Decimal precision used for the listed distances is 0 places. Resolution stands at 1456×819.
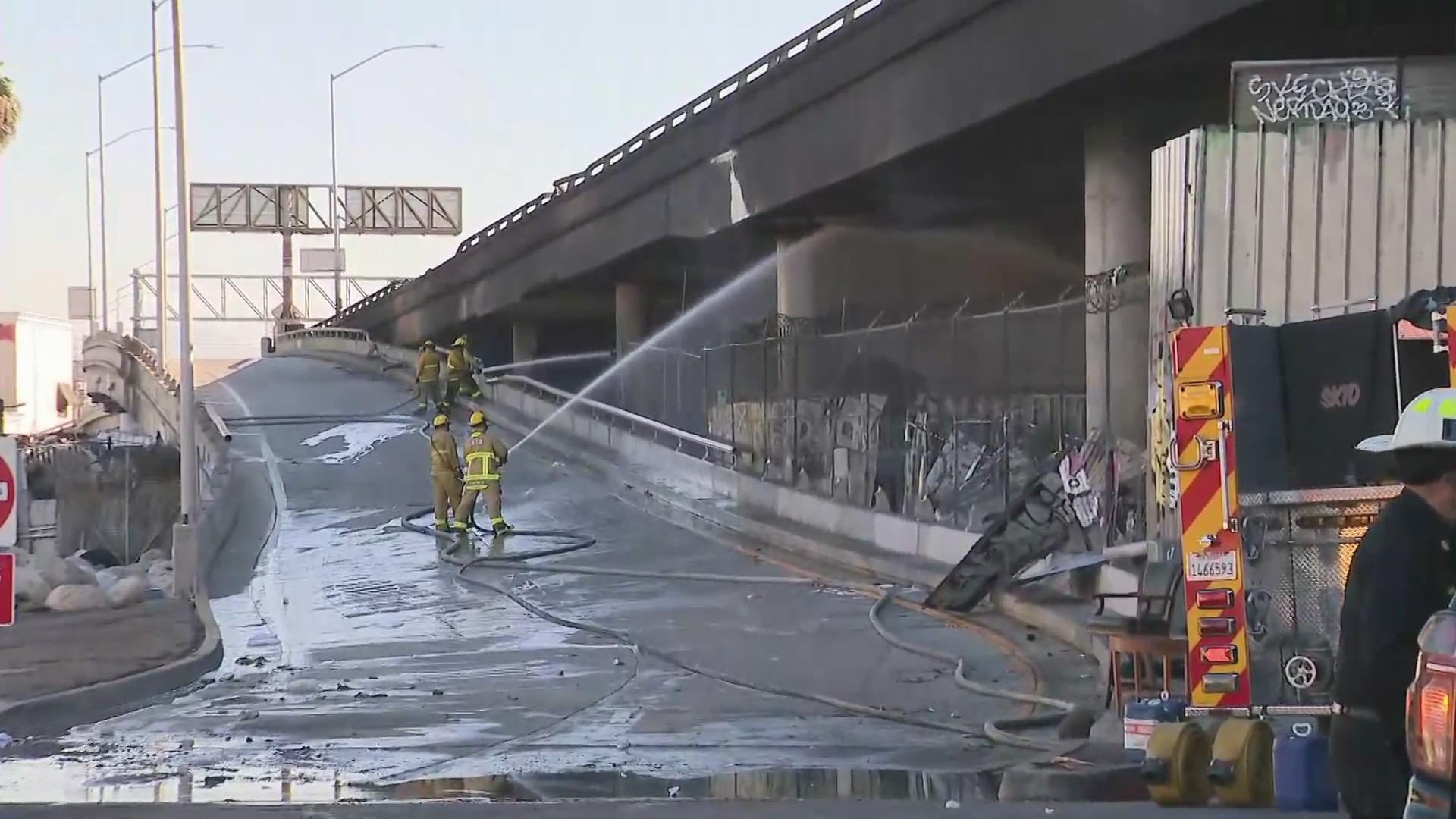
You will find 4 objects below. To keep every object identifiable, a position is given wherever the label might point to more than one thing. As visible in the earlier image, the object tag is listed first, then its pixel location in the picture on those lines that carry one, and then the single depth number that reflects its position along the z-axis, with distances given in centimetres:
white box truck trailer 8144
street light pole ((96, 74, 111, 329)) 6778
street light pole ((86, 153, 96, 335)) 7494
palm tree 5298
